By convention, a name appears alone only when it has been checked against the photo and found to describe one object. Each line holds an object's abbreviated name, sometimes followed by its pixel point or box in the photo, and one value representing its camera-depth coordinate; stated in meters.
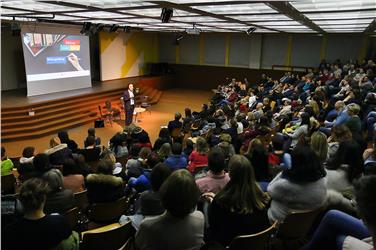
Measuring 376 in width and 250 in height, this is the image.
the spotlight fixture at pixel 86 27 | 9.48
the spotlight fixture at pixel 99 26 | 9.89
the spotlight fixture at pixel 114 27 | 10.64
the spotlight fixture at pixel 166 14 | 5.46
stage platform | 8.71
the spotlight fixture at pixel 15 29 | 9.04
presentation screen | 10.88
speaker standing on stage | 9.70
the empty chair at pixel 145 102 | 12.12
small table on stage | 10.54
